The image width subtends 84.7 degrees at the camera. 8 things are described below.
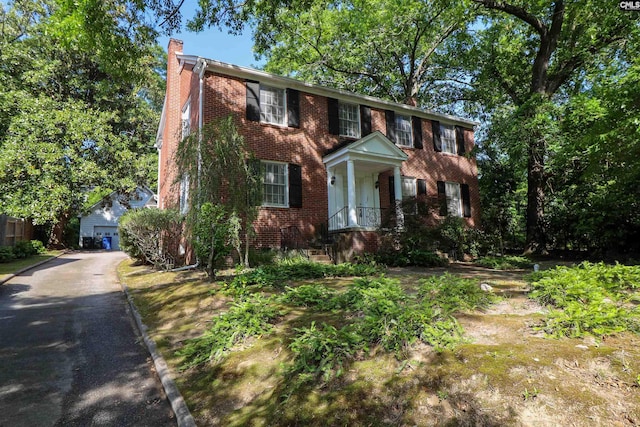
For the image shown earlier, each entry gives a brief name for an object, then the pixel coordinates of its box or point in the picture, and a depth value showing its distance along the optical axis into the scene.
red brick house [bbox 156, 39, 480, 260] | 11.68
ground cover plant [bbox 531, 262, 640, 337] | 3.08
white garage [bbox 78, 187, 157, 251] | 30.14
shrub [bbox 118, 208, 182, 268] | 10.02
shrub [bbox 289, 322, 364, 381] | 3.24
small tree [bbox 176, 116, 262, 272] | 7.86
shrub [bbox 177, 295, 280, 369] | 4.19
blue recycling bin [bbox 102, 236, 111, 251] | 30.40
